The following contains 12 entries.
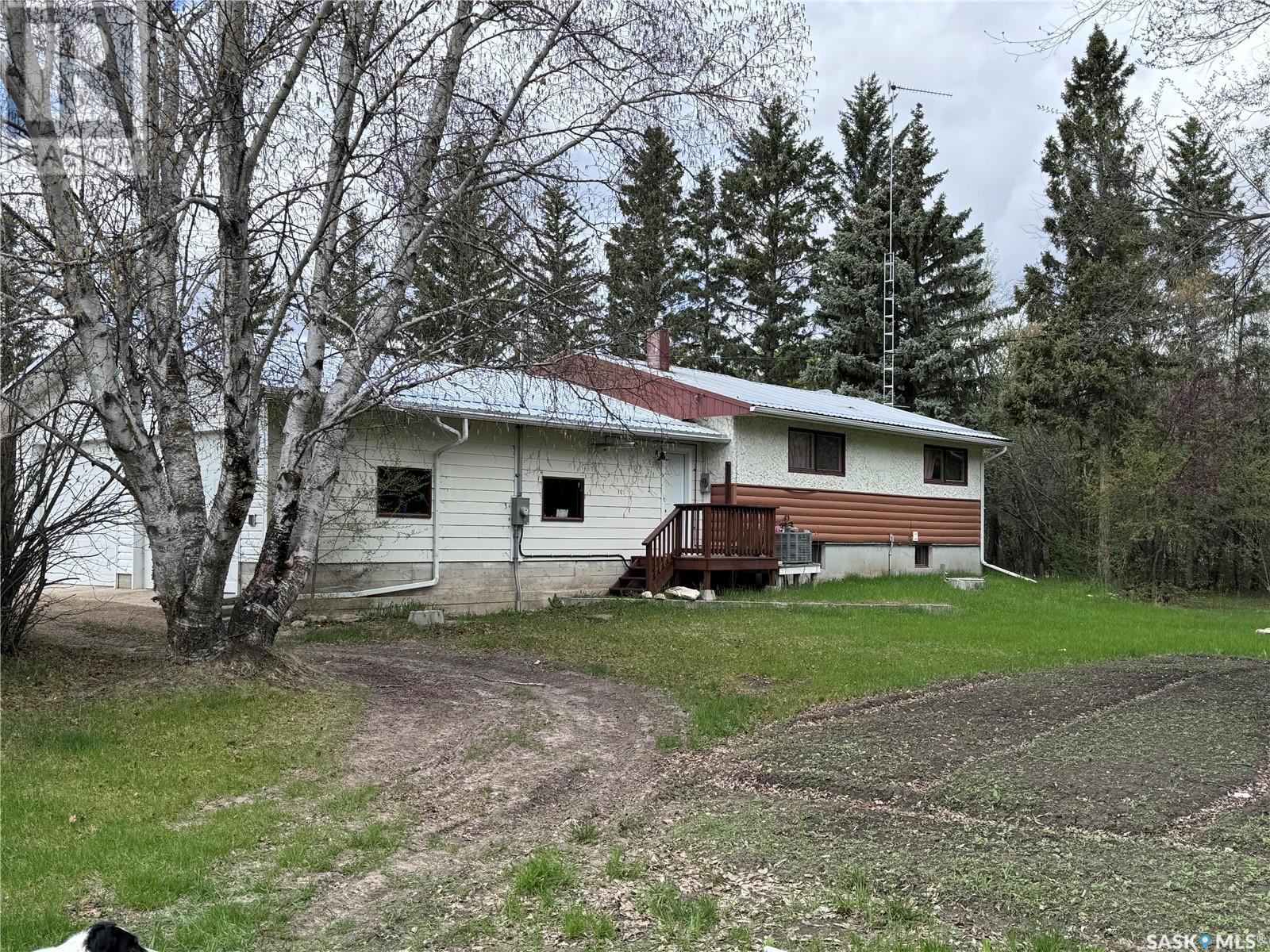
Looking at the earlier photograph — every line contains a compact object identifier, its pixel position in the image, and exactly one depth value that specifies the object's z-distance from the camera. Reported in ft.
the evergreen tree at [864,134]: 103.71
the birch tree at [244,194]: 22.03
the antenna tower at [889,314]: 95.09
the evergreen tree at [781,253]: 108.27
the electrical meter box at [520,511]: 47.85
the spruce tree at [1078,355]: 71.97
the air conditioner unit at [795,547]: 57.98
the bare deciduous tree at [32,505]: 24.29
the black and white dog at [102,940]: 8.02
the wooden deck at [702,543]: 52.24
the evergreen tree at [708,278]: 103.19
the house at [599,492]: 42.04
